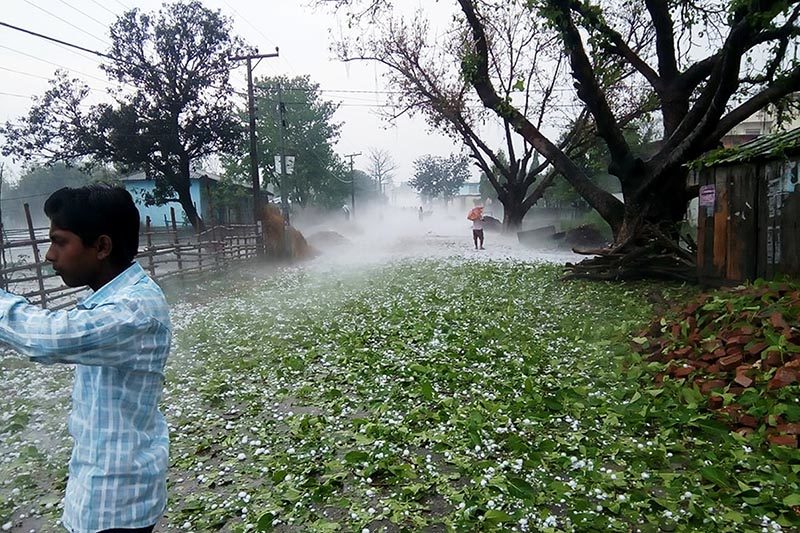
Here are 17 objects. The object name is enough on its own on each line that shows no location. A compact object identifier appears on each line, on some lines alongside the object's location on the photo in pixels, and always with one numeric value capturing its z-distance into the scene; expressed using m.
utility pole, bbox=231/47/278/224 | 18.14
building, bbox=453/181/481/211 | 80.20
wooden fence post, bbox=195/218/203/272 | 14.97
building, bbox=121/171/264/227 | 32.47
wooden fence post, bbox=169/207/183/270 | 13.88
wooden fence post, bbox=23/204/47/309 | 8.54
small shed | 6.53
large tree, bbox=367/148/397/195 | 86.62
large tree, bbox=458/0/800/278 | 8.88
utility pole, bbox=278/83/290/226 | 24.47
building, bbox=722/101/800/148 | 27.90
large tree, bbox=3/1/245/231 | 23.38
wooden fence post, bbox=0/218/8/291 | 7.96
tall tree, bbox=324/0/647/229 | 20.56
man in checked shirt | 1.48
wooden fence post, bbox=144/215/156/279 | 12.41
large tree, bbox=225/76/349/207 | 45.12
